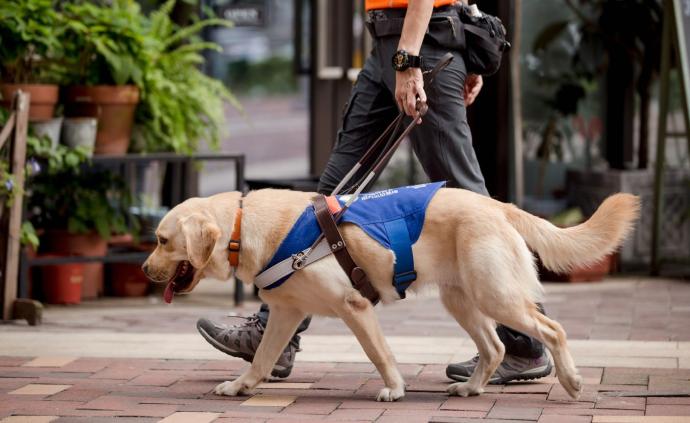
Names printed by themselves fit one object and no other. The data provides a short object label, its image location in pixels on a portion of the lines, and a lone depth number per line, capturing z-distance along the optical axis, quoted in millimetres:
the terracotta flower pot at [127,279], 14898
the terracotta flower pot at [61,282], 13945
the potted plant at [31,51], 12719
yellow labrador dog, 8195
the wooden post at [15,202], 12320
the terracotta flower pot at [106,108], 13703
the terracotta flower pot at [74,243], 14125
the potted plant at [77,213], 14133
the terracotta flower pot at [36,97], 13125
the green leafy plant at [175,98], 14187
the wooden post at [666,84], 14367
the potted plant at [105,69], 13609
